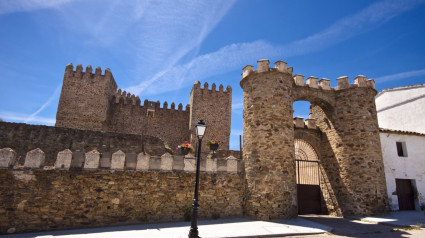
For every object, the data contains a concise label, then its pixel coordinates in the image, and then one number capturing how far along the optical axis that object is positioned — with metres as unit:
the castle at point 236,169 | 7.76
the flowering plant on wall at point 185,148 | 10.98
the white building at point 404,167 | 13.66
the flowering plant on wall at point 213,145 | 11.36
